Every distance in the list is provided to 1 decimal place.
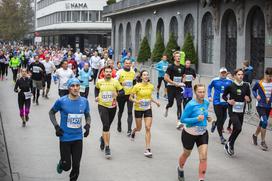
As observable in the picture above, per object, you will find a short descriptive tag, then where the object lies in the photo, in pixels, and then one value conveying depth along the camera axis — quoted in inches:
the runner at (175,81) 582.2
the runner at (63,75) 683.4
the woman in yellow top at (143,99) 464.4
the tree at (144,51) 1626.5
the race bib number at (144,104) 464.8
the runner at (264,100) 478.3
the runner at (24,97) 598.5
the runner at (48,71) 898.7
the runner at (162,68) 900.0
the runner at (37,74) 803.4
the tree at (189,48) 1293.1
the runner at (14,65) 1267.2
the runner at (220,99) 503.5
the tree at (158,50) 1461.6
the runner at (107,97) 449.1
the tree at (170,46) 1343.8
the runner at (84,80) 709.3
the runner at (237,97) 452.8
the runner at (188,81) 601.3
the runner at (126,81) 548.4
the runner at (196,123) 345.1
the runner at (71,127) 322.3
